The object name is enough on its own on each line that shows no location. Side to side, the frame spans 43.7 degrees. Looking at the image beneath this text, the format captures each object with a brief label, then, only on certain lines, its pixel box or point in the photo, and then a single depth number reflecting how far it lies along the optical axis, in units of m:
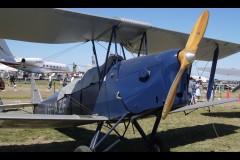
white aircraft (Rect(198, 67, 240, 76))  24.41
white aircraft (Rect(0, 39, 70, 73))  43.22
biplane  4.98
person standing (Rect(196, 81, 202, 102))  19.12
